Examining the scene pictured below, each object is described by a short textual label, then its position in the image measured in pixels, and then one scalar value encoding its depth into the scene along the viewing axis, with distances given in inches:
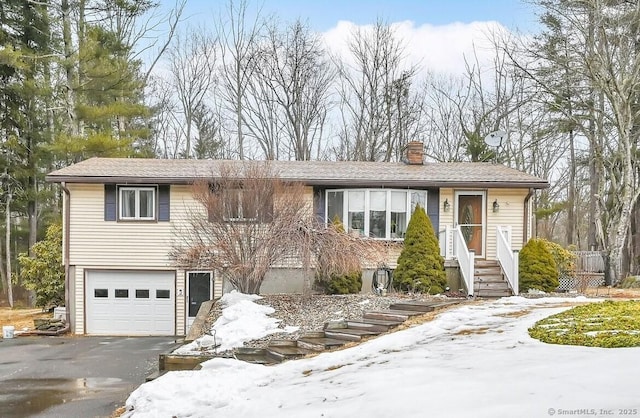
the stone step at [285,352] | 348.6
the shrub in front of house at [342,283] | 538.6
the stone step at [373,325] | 364.6
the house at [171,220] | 619.8
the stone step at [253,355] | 357.1
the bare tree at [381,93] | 1208.8
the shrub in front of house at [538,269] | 533.0
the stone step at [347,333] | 357.7
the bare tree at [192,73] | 1288.1
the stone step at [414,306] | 393.4
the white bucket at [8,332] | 602.5
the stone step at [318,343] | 353.7
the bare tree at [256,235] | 487.2
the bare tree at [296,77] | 1232.2
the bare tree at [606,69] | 772.0
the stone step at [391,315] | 378.6
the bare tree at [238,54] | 1244.5
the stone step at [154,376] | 335.3
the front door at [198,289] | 644.1
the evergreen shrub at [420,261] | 539.8
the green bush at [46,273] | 692.1
